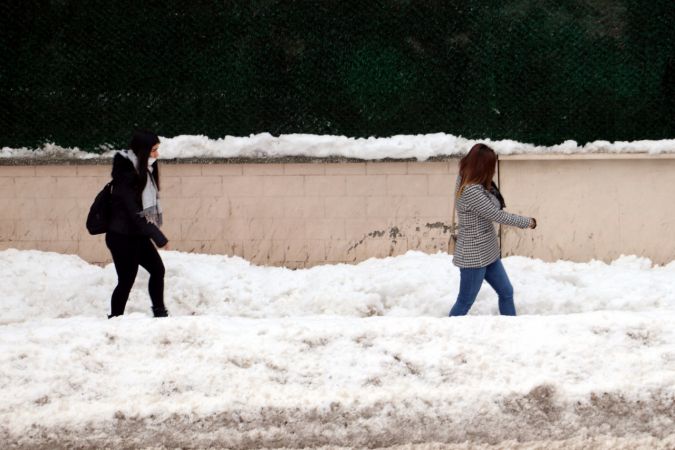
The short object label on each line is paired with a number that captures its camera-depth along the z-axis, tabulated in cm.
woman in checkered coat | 1263
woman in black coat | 1307
